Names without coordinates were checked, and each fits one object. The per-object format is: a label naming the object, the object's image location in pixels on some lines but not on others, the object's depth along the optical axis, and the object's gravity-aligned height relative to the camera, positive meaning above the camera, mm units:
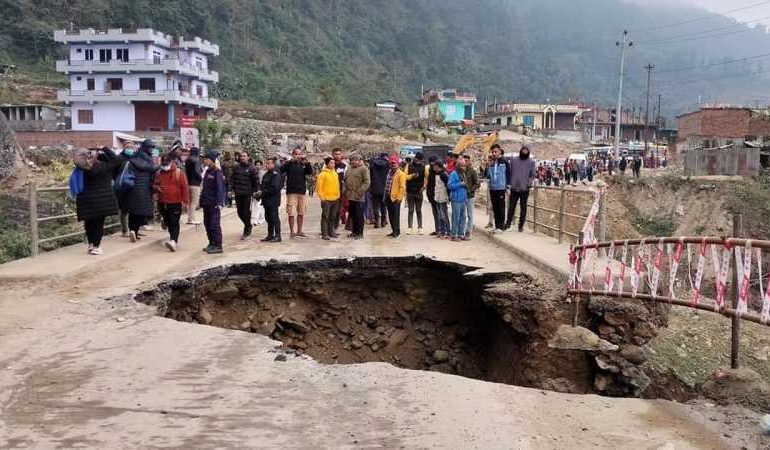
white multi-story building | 52312 +6919
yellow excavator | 31047 +1610
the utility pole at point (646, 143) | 60234 +2770
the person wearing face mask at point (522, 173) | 11203 -6
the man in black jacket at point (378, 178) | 12836 -138
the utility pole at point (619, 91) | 42012 +5458
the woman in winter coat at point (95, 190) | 8883 -298
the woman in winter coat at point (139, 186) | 10555 -279
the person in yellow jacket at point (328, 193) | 11336 -387
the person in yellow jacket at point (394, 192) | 12172 -381
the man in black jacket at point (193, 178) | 13102 -182
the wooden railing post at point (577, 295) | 7676 -1404
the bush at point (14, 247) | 10680 -1327
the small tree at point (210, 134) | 40656 +2229
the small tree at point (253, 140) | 38562 +1813
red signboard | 32838 +2340
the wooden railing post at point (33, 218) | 9102 -700
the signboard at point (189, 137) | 19531 +946
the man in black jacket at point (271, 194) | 11172 -421
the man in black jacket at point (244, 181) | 11023 -190
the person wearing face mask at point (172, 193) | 10047 -368
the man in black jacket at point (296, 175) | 11484 -86
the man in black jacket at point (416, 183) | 12547 -220
